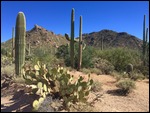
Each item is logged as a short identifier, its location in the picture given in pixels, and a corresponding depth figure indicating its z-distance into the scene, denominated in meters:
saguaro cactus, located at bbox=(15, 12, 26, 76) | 5.85
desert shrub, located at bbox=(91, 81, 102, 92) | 4.84
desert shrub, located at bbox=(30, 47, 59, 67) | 8.77
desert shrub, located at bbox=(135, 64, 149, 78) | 8.49
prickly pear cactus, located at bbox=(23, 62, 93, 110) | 3.57
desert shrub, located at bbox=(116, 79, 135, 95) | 4.91
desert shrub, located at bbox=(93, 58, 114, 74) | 8.20
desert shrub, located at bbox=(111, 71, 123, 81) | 6.54
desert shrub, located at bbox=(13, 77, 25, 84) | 5.31
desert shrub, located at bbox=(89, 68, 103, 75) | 7.72
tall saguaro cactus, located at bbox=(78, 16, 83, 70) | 8.25
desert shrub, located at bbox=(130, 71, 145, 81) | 6.99
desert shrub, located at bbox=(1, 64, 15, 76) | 6.35
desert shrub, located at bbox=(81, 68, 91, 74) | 7.73
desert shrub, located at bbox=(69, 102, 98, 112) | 3.42
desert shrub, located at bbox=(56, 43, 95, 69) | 8.94
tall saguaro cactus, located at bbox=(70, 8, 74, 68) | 8.31
